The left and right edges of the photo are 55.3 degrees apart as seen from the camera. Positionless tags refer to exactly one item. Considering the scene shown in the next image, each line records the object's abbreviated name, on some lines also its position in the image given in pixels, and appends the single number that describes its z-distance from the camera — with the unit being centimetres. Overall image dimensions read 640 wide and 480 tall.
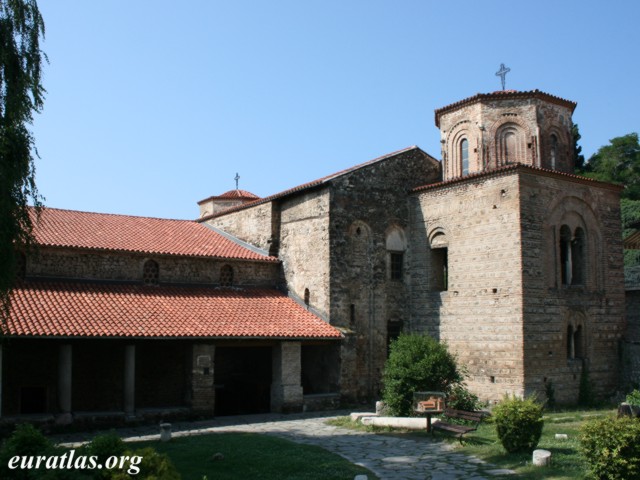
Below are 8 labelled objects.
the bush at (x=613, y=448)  839
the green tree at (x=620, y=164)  4219
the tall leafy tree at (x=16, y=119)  1008
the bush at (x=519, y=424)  1093
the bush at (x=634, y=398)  1572
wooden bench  1221
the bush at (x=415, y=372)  1542
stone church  1628
